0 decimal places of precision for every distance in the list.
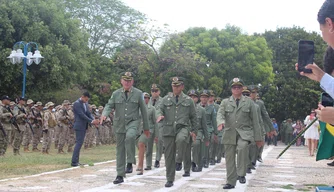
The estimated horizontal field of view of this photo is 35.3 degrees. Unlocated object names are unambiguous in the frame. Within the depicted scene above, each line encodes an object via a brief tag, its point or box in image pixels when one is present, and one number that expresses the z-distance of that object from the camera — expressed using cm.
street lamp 1983
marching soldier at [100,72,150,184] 976
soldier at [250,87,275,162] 1391
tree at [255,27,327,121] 4594
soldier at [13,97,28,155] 1631
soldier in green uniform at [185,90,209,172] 1280
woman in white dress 2117
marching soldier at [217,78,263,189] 944
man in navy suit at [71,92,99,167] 1278
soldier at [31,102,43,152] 1892
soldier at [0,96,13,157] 1499
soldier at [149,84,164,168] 1376
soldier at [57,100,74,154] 1919
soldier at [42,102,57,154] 1817
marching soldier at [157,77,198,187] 996
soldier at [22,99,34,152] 1881
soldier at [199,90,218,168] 1427
